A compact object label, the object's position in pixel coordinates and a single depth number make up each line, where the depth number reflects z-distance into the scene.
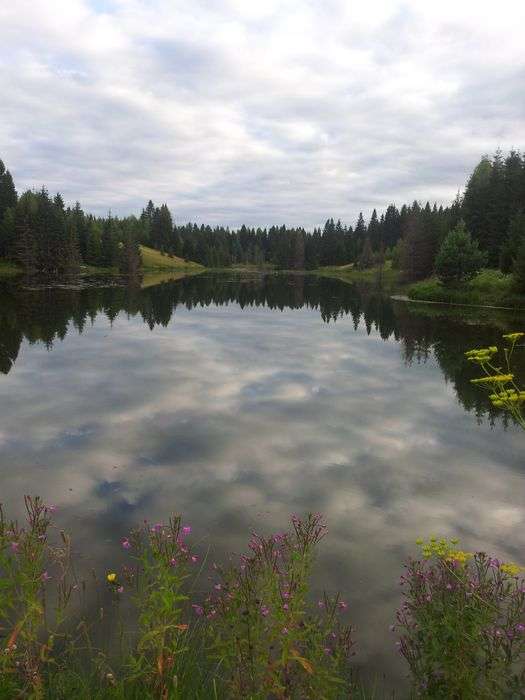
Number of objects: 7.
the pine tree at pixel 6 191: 124.91
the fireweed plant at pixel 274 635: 4.02
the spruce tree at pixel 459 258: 68.06
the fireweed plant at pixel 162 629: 4.12
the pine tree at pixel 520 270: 56.32
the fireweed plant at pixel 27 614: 4.00
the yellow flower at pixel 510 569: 4.82
